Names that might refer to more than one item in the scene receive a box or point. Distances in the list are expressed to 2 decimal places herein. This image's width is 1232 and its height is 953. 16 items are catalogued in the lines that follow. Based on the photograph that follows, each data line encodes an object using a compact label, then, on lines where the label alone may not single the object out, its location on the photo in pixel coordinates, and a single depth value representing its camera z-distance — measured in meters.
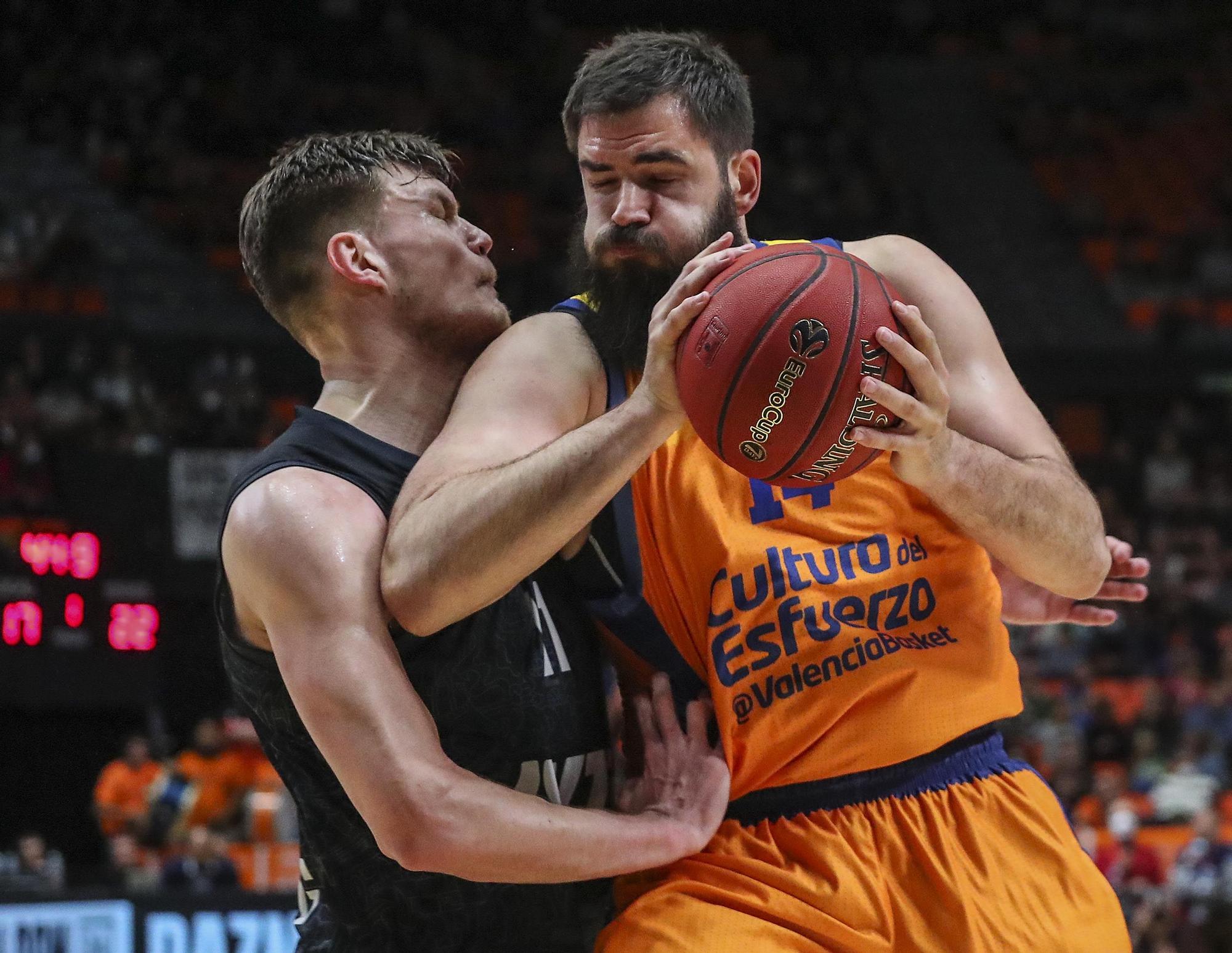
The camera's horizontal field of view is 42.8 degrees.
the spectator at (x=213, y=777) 10.54
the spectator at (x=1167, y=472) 17.17
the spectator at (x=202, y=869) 9.03
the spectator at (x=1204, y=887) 9.15
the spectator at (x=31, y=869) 8.45
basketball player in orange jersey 2.85
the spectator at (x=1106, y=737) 12.09
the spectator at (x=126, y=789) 10.92
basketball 2.54
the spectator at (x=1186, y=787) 11.36
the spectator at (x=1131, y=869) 9.59
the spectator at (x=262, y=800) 10.15
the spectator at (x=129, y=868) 8.85
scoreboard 9.32
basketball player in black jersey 2.86
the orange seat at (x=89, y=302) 14.33
